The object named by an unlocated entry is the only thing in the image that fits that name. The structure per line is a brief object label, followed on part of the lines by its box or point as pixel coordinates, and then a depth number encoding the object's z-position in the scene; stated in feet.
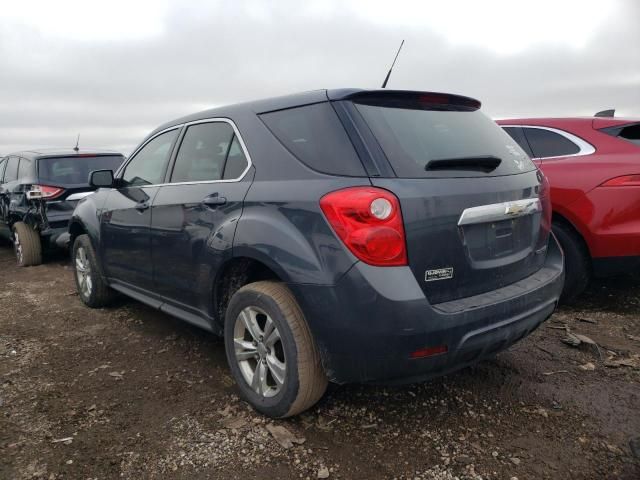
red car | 11.66
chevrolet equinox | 6.66
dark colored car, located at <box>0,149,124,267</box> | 20.68
